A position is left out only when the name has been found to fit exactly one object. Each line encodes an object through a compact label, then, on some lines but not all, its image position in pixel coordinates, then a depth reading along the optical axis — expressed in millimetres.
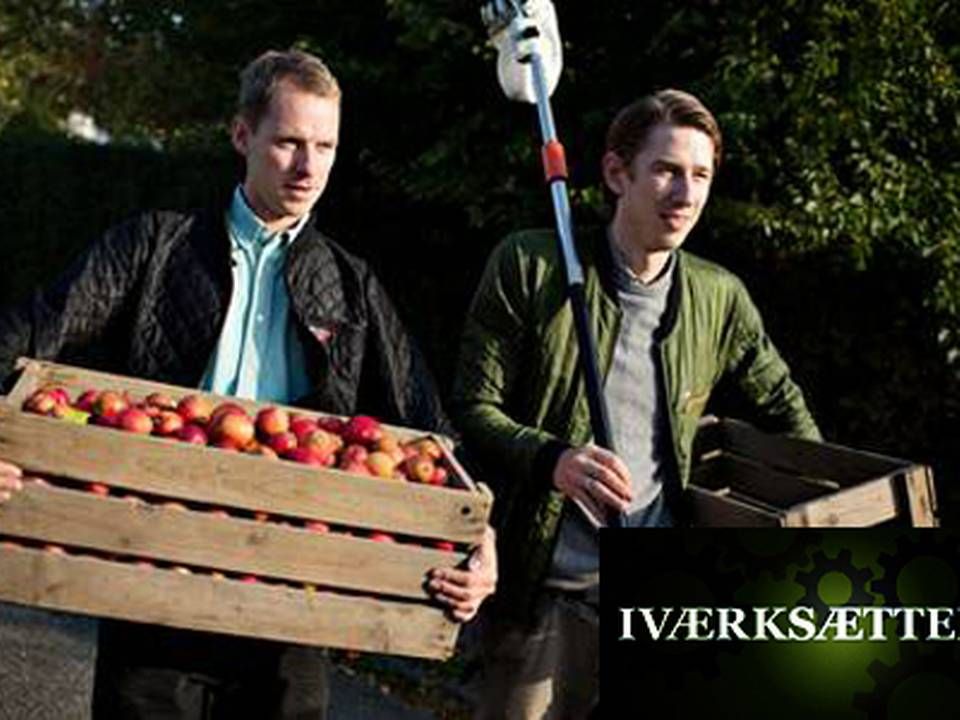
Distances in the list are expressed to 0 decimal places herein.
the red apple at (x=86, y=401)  2623
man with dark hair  2982
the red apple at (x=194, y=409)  2643
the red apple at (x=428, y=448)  2775
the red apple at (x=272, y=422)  2625
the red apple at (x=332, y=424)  2725
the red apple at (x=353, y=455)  2619
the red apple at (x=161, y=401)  2662
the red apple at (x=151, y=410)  2586
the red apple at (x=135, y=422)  2531
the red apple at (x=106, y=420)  2561
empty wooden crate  2844
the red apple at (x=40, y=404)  2539
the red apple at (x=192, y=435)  2559
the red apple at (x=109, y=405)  2578
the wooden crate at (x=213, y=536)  2455
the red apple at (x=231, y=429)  2586
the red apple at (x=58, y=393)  2580
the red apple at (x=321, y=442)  2617
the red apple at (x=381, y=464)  2621
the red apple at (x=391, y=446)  2691
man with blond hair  2689
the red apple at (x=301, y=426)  2656
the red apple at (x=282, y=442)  2584
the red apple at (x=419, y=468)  2684
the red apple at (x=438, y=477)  2689
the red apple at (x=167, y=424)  2566
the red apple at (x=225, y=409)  2629
